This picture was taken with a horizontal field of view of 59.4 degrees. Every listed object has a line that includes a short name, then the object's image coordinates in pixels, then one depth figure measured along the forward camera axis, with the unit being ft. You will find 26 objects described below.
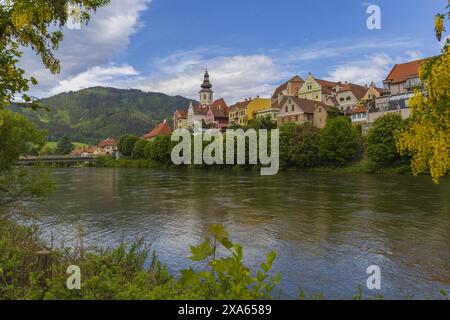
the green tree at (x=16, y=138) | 51.85
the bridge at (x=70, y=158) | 391.86
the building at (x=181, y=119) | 508.53
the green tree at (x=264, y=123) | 303.68
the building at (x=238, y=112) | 405.72
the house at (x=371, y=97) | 277.35
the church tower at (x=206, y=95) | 529.86
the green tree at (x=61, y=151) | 608.64
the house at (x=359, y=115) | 270.67
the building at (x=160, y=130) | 571.85
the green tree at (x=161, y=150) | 352.65
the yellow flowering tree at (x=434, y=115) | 29.43
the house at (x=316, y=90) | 337.93
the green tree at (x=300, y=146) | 250.16
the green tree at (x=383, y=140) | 210.79
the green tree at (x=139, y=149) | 435.65
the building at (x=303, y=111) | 299.58
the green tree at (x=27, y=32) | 24.54
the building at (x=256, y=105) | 401.70
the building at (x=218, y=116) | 440.04
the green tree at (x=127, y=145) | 481.46
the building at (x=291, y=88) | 385.29
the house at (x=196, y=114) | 473.26
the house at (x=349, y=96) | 309.63
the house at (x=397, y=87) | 253.75
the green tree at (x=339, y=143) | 238.68
